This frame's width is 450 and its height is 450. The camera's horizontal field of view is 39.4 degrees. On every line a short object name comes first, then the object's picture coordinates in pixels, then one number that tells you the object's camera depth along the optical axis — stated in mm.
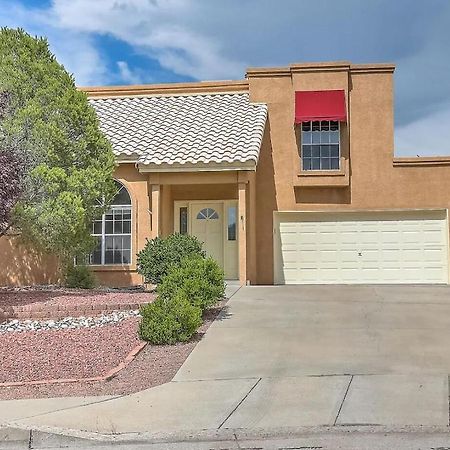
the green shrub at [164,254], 14070
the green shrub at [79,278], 15422
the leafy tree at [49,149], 12789
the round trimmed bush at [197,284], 10883
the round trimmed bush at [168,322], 9219
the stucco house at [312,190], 18125
